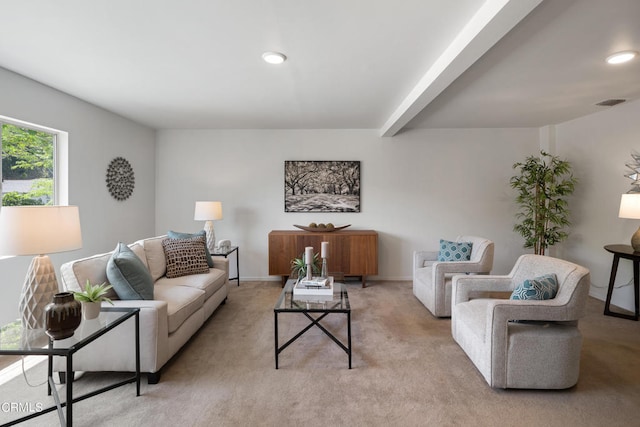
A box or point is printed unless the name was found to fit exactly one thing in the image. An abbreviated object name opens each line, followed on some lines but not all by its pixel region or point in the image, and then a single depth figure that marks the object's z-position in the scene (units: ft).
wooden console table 15.08
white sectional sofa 7.01
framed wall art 16.42
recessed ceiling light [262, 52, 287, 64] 8.01
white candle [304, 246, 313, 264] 9.81
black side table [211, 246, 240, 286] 13.73
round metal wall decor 13.47
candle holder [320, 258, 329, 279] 10.11
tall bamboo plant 14.33
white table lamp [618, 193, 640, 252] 10.50
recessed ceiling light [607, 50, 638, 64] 8.10
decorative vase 5.32
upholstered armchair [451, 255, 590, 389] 6.73
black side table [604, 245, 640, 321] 10.89
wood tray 15.39
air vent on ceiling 11.78
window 9.53
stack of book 9.31
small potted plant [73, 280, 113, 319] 6.18
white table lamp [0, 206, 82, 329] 5.62
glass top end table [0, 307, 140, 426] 5.03
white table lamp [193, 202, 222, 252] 14.24
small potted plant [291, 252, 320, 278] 10.11
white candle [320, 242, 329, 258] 10.14
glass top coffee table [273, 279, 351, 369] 7.88
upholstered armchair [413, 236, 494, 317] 11.05
